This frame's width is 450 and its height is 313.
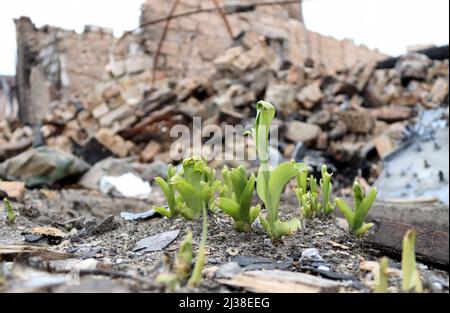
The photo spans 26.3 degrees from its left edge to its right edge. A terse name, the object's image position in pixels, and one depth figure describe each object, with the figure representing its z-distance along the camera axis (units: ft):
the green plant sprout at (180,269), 2.55
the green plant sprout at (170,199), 3.42
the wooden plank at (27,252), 2.98
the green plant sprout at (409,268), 2.56
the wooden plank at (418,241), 2.96
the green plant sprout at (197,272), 2.60
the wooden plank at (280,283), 2.62
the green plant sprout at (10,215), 3.65
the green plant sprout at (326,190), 3.35
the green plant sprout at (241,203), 3.16
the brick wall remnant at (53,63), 32.39
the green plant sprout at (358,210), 3.18
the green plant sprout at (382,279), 2.54
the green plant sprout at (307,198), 3.39
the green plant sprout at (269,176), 3.03
